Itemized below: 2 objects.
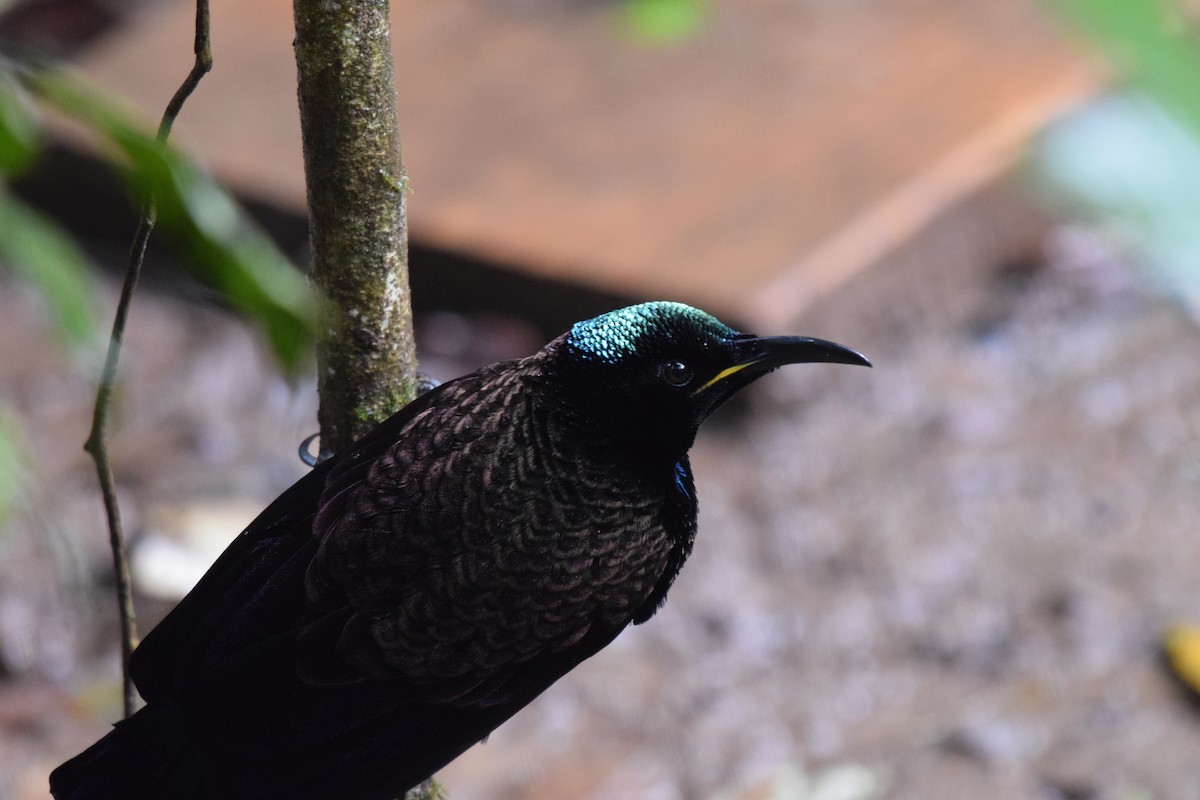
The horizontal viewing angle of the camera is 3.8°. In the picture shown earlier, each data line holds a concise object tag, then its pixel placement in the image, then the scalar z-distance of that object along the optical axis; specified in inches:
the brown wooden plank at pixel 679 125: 241.5
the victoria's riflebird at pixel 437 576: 182.7
